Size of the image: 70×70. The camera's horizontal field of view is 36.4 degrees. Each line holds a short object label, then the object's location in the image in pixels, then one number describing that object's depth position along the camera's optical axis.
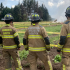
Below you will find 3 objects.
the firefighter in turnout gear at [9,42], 3.48
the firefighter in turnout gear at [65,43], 2.89
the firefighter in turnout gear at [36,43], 3.14
